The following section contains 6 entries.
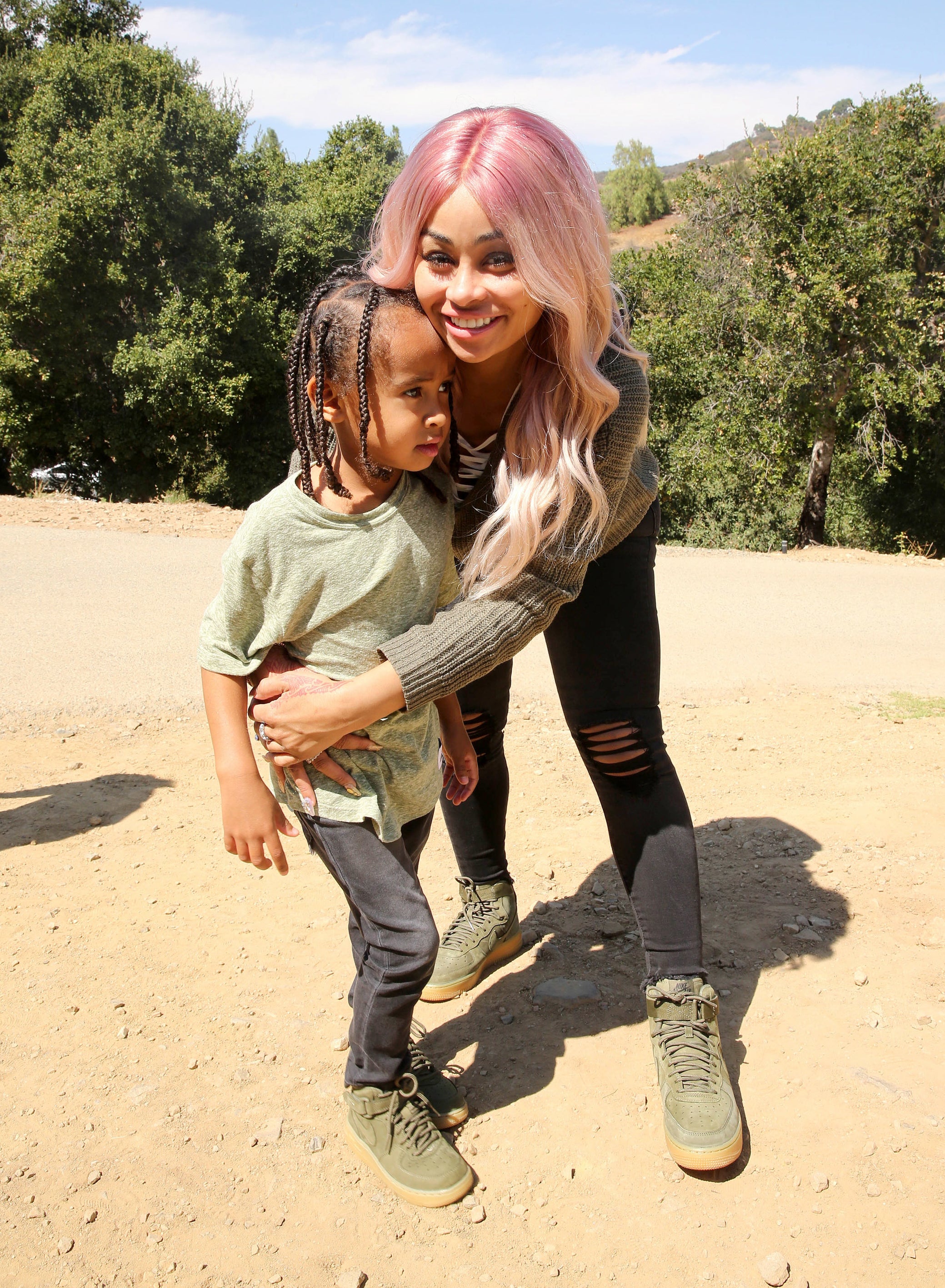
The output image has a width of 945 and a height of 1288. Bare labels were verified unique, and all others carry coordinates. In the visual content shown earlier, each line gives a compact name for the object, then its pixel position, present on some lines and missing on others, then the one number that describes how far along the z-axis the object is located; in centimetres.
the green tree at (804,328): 1354
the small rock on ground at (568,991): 246
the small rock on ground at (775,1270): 166
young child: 168
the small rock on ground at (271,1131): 200
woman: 164
